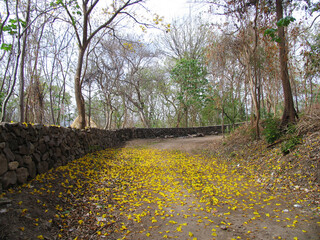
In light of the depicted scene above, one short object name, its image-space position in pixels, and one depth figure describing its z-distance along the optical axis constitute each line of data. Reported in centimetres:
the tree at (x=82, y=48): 744
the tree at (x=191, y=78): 1506
